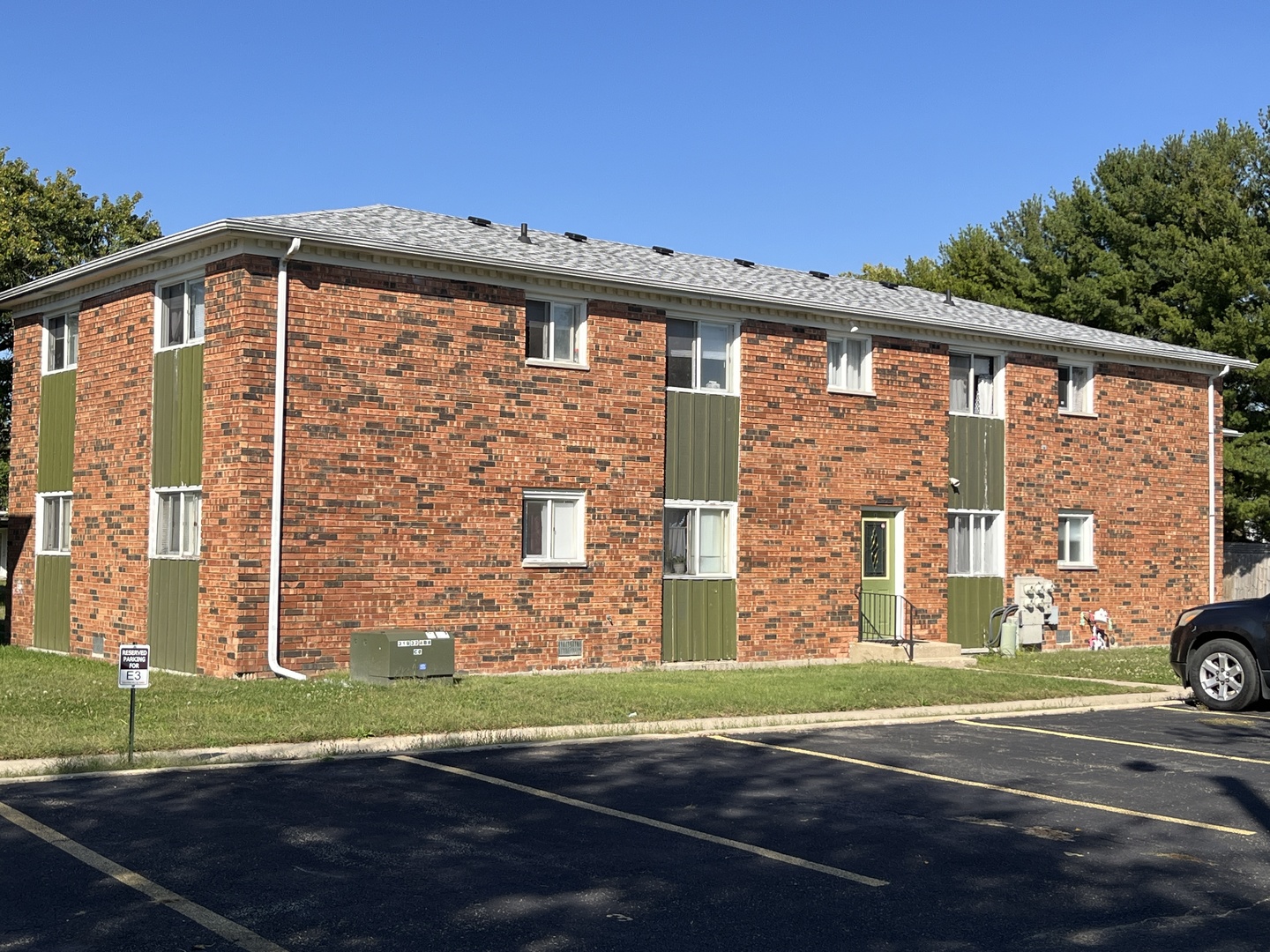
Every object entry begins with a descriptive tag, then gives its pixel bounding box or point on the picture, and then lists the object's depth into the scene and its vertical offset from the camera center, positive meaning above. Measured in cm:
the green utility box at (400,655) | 1738 -125
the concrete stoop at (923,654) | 2256 -152
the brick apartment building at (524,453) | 1867 +148
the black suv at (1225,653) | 1620 -106
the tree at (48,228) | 3338 +774
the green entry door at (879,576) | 2377 -32
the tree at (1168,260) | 3838 +918
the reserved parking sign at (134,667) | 1116 -91
